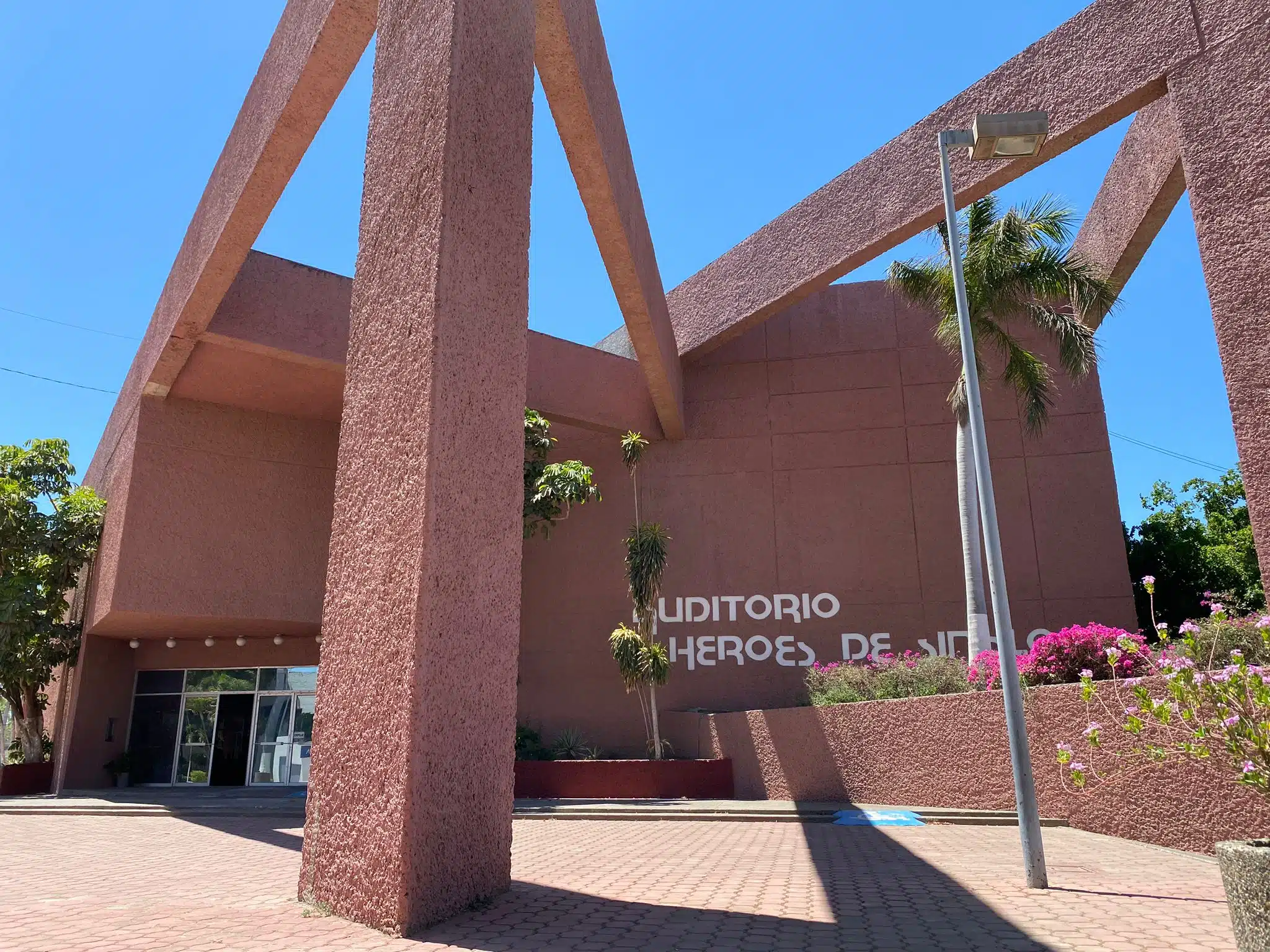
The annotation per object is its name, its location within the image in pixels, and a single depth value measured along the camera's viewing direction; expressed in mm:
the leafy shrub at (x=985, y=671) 10461
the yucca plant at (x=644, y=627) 14805
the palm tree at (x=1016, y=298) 12570
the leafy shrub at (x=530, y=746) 15555
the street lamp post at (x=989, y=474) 5782
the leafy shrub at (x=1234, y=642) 7941
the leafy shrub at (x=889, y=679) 11812
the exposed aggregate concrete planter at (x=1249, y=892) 3770
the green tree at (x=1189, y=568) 20328
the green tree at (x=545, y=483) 15125
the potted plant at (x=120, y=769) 17688
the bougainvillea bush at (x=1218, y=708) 4207
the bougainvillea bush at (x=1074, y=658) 9016
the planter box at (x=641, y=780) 14242
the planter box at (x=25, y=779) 17062
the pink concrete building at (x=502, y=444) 4926
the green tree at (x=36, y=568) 16453
